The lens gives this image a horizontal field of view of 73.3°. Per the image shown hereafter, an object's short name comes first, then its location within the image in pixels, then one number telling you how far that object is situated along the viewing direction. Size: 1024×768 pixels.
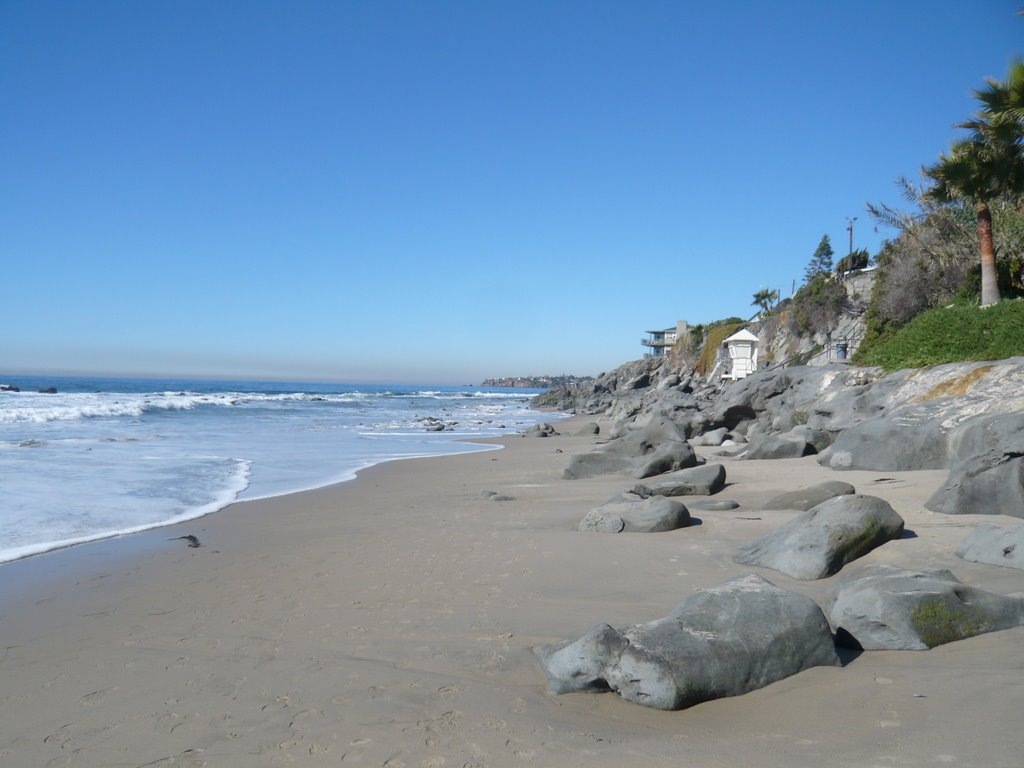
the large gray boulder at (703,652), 3.73
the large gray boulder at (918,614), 4.18
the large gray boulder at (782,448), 13.99
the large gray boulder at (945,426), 9.72
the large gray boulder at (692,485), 10.42
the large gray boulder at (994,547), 5.48
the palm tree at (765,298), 73.31
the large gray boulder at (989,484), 7.02
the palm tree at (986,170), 18.92
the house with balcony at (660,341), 94.56
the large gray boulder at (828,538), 5.90
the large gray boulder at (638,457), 13.21
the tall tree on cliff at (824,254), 77.19
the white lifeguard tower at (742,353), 49.66
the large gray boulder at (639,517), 8.07
